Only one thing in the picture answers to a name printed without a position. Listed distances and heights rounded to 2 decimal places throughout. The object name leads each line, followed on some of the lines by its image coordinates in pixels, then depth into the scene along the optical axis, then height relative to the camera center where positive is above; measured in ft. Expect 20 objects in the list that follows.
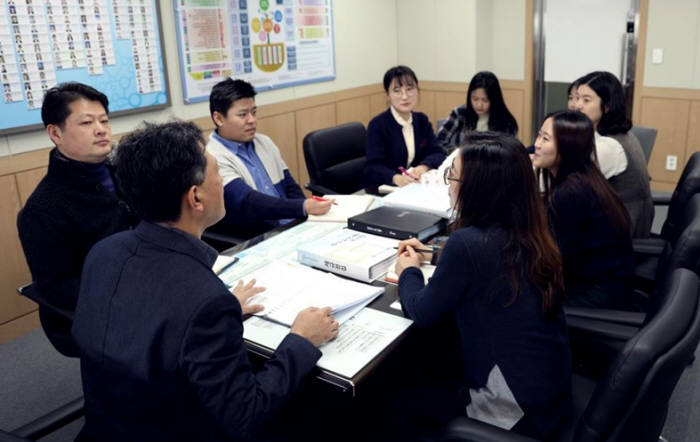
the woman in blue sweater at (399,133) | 10.81 -1.28
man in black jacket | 6.29 -1.39
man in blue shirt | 8.09 -1.46
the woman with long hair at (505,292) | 4.61 -1.79
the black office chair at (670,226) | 7.91 -2.38
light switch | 15.01 -0.14
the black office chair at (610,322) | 5.52 -2.49
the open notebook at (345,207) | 7.72 -1.87
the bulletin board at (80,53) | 9.45 +0.41
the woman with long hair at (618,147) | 8.42 -1.33
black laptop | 6.72 -1.83
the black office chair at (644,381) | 3.36 -1.84
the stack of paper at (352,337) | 4.46 -2.15
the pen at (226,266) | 6.12 -2.00
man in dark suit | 3.68 -1.57
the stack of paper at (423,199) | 7.43 -1.78
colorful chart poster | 12.44 +0.61
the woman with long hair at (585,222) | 6.68 -1.86
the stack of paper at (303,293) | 5.16 -2.02
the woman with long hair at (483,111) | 11.86 -1.05
